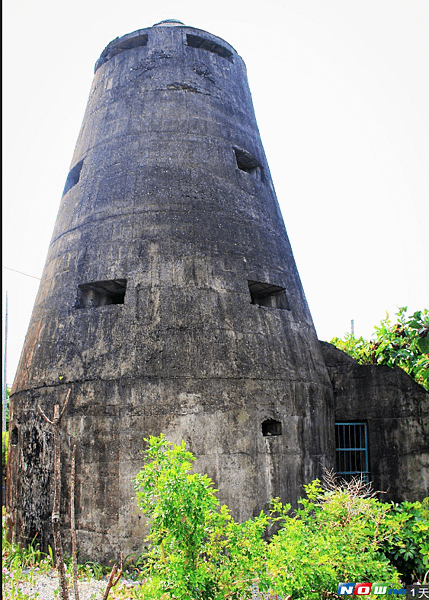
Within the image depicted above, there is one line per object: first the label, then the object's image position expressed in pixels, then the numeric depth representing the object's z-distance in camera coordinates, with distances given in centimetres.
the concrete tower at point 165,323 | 950
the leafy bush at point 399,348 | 1275
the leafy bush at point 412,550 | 818
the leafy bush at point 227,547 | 567
